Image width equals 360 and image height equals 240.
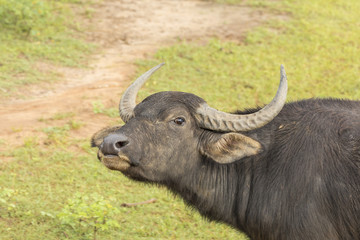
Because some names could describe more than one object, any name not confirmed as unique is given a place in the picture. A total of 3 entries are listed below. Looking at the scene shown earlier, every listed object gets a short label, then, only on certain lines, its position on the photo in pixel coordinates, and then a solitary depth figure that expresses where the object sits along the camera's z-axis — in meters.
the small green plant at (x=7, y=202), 9.65
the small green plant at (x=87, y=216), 9.30
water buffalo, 7.48
